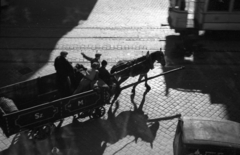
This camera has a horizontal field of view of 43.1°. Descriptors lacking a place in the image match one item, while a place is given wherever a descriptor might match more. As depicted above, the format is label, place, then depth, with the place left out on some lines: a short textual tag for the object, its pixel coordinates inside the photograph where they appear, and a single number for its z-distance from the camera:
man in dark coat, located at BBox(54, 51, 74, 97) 10.00
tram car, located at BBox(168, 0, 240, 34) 16.03
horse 10.98
